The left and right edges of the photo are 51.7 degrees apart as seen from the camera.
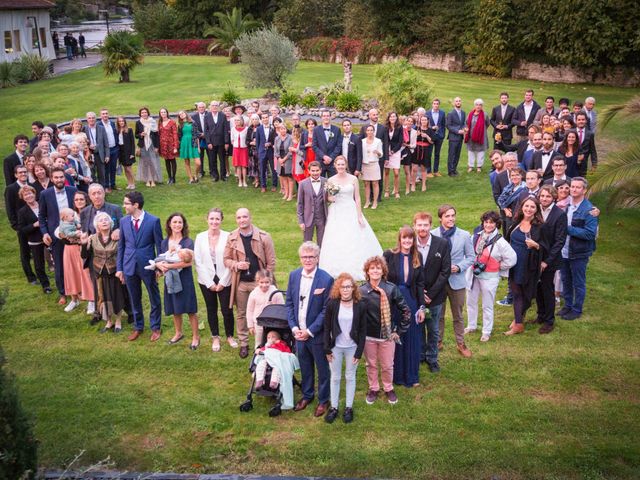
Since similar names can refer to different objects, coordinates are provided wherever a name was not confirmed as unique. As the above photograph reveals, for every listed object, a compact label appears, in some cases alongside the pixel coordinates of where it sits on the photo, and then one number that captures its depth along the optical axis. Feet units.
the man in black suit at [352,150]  44.14
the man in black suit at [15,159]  39.32
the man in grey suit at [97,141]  48.26
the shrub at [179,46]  161.07
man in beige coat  26.27
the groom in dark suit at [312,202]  34.83
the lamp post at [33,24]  129.08
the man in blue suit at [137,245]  27.81
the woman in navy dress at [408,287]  23.85
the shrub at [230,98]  72.49
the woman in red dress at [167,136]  51.08
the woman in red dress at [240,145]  50.42
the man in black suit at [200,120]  52.26
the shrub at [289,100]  70.85
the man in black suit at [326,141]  44.65
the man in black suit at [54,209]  32.14
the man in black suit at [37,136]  43.93
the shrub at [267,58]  76.48
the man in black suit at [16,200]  33.82
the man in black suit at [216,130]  51.42
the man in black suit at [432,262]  24.64
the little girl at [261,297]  24.77
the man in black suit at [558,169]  32.78
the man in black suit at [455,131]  52.54
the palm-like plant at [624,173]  36.47
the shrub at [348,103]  67.72
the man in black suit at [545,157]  38.27
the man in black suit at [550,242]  27.58
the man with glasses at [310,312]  22.56
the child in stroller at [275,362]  23.29
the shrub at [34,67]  111.96
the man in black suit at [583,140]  43.14
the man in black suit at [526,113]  52.16
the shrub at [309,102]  69.56
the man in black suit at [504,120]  52.85
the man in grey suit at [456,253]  25.89
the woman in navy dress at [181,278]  26.81
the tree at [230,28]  145.07
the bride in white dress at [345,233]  34.55
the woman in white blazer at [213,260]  26.66
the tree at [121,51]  100.68
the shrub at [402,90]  62.08
